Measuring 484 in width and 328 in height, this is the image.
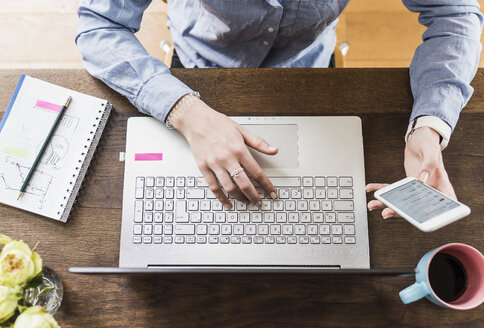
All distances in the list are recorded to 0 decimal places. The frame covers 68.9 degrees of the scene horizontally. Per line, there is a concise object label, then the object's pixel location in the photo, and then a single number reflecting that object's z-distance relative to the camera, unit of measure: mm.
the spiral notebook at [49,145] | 708
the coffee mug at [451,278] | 579
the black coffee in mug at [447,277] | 612
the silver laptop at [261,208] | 676
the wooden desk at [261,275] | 669
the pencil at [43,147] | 704
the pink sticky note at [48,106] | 751
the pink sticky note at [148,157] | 720
